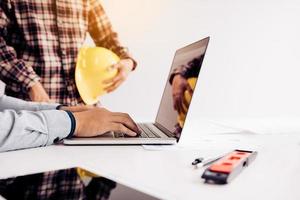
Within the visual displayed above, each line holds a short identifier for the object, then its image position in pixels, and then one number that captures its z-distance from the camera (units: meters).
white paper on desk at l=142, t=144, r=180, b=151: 0.93
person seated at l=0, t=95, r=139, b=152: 0.92
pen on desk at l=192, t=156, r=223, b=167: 0.72
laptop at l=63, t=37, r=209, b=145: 1.00
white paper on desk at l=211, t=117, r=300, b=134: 1.28
